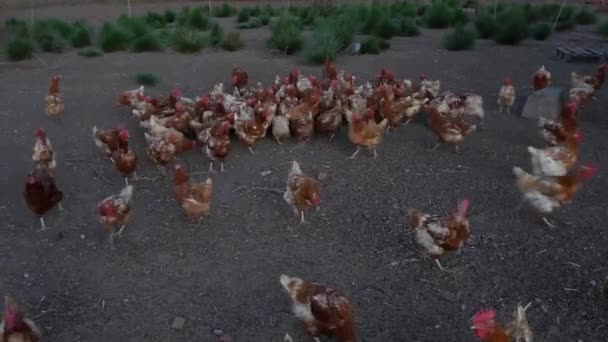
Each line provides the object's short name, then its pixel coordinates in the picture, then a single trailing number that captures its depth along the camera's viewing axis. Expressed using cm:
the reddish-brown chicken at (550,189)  422
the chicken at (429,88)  666
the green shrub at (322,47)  947
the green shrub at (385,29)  1196
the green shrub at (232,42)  1102
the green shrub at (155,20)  1382
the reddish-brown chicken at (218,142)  529
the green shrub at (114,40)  1095
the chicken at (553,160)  466
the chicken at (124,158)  500
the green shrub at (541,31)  1136
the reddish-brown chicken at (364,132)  552
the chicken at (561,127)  542
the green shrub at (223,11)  1667
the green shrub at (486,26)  1155
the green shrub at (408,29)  1238
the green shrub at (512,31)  1098
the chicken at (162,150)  522
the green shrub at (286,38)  1043
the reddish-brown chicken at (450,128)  562
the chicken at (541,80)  718
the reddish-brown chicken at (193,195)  441
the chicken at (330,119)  607
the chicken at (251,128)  570
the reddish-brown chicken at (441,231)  368
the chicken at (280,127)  591
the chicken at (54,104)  664
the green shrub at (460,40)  1048
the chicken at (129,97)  661
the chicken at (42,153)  505
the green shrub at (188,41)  1066
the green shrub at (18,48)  1005
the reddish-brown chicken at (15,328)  290
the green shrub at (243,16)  1541
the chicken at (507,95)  674
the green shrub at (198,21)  1316
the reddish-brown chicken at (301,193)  438
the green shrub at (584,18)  1340
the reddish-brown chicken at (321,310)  295
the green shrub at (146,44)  1090
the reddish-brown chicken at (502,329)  270
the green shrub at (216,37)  1123
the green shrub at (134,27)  1153
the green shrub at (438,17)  1345
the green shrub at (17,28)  1122
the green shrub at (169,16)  1528
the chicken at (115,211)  409
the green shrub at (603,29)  1103
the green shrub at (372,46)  1040
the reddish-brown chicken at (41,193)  426
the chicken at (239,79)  749
